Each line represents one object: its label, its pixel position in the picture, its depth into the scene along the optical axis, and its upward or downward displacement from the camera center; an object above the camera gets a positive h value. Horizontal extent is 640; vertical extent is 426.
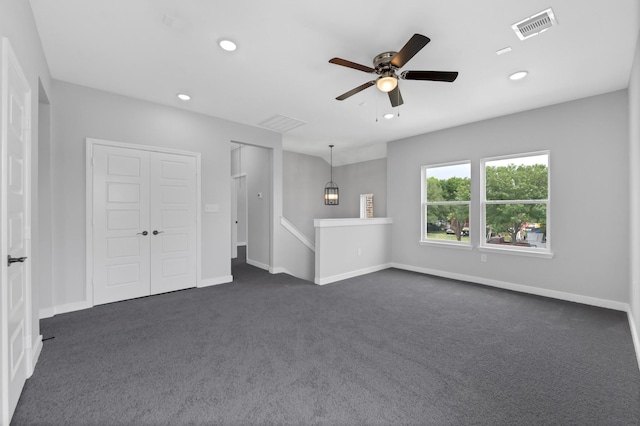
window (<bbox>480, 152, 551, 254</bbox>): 4.10 +0.16
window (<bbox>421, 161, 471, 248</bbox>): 4.96 +0.19
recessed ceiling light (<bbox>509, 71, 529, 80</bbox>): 3.05 +1.56
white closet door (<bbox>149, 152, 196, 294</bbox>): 3.95 -0.13
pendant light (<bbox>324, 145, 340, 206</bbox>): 7.27 +0.45
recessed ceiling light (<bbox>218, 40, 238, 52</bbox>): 2.53 +1.58
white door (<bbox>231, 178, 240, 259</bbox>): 8.04 +0.30
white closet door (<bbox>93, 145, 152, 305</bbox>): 3.51 -0.14
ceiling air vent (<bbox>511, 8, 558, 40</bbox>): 2.16 +1.56
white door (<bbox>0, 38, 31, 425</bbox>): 1.50 -0.10
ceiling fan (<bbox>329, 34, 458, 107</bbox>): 2.23 +1.28
